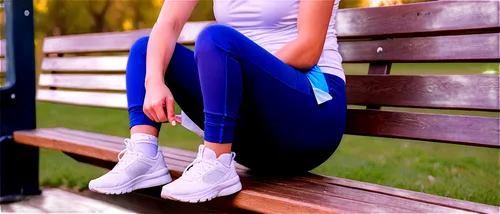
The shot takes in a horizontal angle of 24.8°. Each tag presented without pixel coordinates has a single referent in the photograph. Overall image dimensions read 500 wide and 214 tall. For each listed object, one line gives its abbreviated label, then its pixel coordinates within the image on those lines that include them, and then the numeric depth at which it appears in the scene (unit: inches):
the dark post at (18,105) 198.0
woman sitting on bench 129.8
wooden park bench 128.4
